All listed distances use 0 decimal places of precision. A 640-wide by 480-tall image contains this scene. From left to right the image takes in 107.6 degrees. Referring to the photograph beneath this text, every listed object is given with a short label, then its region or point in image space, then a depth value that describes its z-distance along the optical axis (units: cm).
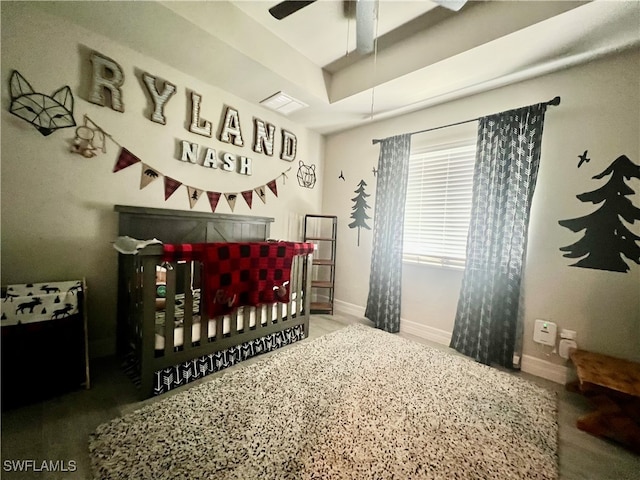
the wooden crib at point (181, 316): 135
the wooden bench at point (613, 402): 118
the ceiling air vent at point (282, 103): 236
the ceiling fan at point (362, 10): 123
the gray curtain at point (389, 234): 252
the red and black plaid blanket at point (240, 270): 151
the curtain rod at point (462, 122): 172
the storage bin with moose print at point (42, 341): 121
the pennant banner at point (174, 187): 180
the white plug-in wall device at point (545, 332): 176
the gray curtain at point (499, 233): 184
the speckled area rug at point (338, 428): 98
